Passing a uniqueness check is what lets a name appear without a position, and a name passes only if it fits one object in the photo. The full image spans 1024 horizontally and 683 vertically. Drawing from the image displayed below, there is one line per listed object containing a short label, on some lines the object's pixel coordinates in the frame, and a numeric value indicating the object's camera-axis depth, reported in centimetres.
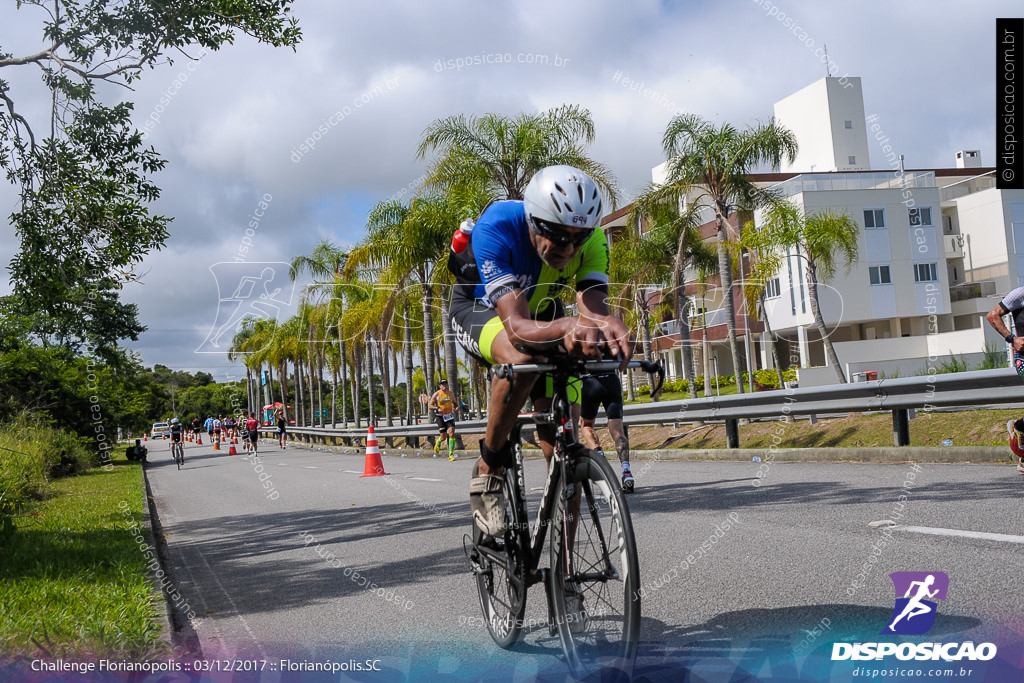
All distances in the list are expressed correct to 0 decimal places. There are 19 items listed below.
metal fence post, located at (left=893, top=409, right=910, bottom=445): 1116
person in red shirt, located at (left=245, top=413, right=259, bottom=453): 2888
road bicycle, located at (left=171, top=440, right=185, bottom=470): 2917
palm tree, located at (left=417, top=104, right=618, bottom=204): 2122
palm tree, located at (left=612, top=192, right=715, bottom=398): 2839
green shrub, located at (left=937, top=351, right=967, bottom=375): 1540
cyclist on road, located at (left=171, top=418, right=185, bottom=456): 2997
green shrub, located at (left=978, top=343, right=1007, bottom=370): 1473
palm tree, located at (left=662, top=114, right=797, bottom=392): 2636
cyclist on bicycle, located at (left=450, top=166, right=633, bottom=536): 329
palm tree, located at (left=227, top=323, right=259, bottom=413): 7857
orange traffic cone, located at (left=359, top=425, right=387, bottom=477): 1644
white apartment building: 4669
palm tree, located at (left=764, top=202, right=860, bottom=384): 2409
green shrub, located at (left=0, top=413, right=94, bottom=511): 1207
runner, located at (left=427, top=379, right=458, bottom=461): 2139
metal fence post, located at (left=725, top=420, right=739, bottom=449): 1403
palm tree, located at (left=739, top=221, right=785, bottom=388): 2448
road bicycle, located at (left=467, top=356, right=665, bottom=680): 296
